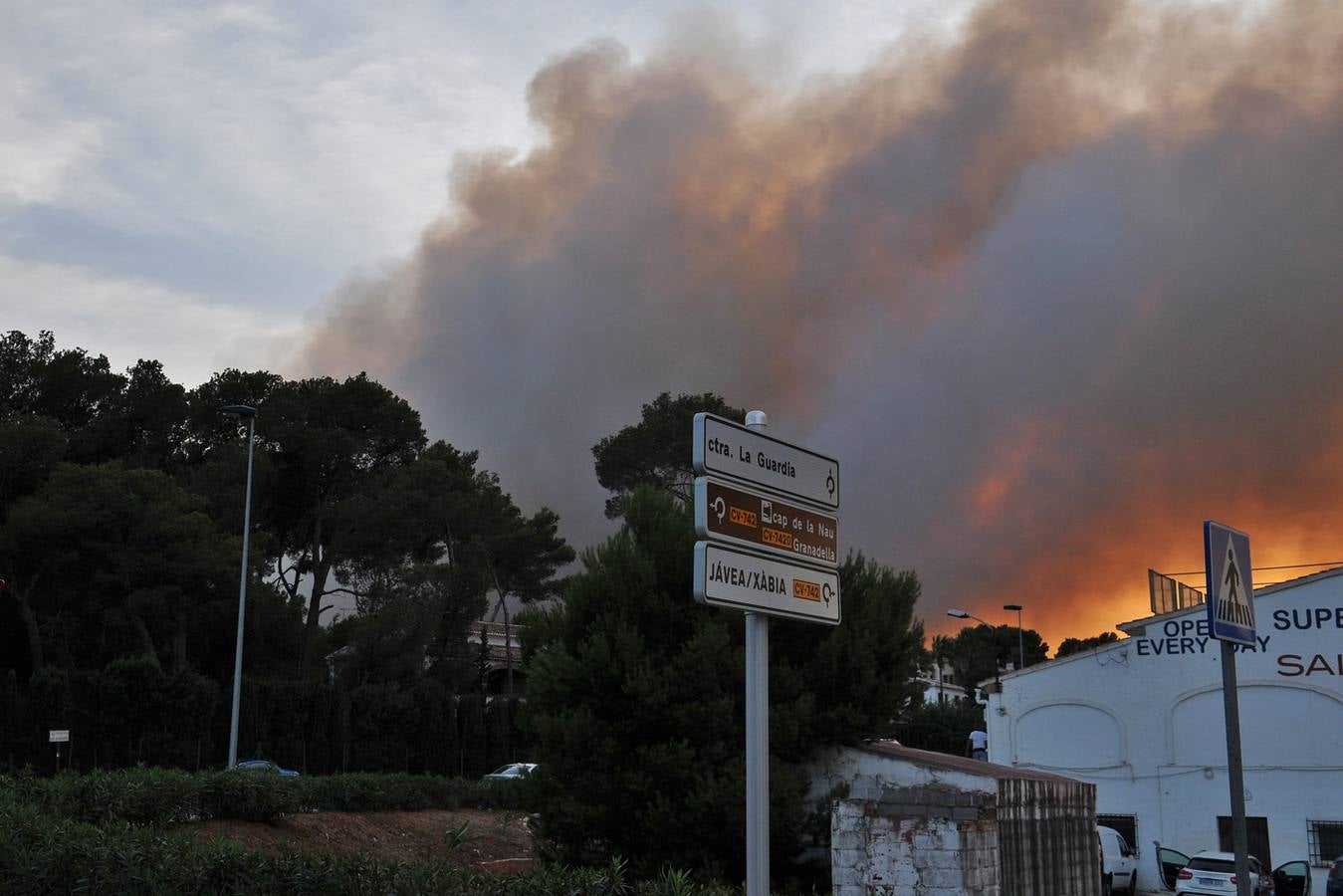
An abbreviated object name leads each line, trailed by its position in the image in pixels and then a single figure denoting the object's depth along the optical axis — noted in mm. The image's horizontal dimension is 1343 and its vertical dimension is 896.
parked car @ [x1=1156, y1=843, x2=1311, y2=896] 25500
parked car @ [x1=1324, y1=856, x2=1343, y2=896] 22922
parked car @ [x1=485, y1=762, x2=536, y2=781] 41538
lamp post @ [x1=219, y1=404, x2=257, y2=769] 33406
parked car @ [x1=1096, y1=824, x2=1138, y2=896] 30772
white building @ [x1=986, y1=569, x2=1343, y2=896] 31703
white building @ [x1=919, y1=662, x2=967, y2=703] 90225
